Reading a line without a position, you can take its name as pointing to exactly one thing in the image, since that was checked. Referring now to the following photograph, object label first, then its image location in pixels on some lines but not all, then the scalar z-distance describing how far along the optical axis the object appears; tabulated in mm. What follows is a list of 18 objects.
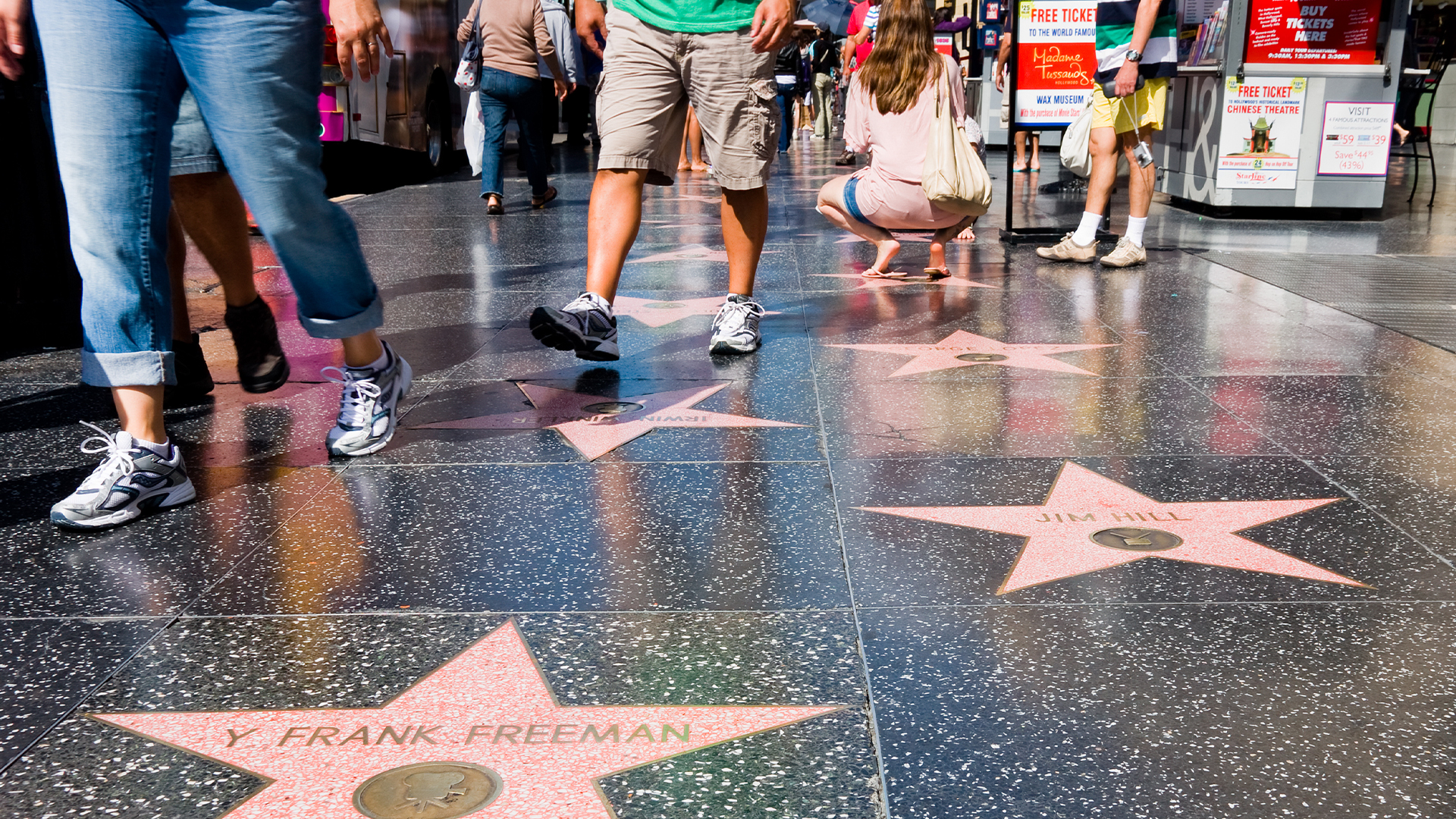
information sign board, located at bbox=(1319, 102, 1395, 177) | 9203
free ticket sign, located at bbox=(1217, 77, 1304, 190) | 9258
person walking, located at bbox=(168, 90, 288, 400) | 3424
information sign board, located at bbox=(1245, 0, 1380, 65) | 9117
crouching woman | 6188
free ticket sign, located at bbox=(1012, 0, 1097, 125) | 8844
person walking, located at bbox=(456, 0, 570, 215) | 10078
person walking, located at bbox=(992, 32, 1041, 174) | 13068
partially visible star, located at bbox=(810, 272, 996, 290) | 6133
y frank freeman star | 1638
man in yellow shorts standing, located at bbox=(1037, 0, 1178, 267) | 6422
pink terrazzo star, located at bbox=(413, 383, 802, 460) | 3445
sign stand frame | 7750
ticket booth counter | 9156
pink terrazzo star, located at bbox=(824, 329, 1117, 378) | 4281
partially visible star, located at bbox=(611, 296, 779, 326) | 5285
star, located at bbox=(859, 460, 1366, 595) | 2455
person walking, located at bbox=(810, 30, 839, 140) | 22500
